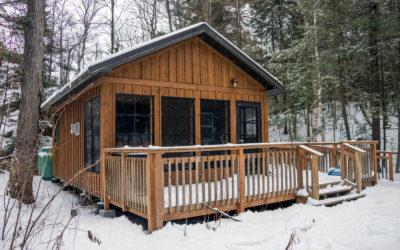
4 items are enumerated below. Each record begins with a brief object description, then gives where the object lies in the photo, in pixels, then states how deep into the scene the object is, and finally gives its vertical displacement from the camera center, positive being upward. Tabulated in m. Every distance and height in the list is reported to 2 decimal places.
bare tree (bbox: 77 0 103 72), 18.11 +7.43
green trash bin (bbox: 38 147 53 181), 10.15 -1.44
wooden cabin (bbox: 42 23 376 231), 4.64 +0.07
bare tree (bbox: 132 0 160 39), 17.34 +6.95
